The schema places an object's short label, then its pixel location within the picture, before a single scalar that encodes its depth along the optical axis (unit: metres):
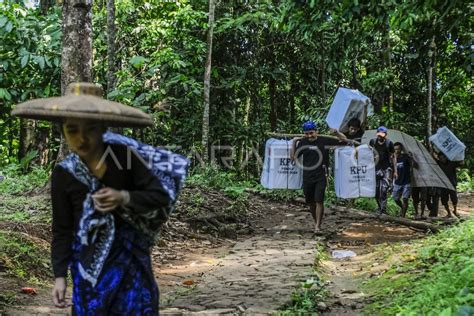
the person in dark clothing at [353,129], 11.38
